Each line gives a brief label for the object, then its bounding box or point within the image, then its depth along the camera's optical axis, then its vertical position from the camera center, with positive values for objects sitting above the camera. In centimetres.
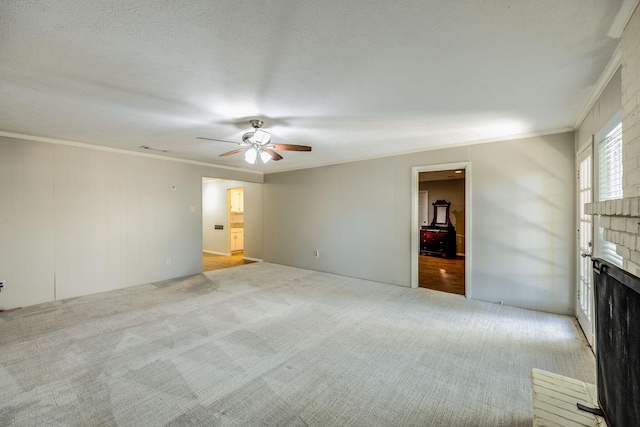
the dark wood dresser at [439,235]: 745 -61
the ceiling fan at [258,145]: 302 +80
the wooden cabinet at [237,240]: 824 -84
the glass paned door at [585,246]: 267 -36
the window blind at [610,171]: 200 +34
